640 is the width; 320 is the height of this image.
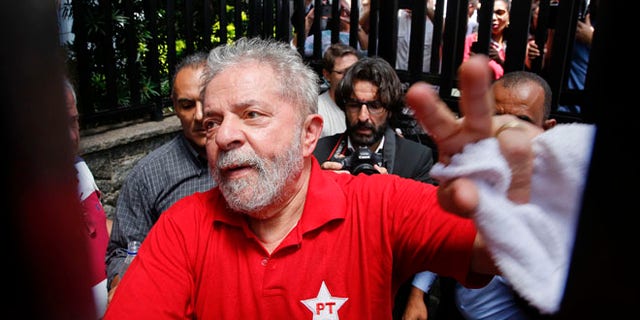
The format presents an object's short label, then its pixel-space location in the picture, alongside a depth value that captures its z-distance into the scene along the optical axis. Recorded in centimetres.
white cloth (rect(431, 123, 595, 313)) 75
